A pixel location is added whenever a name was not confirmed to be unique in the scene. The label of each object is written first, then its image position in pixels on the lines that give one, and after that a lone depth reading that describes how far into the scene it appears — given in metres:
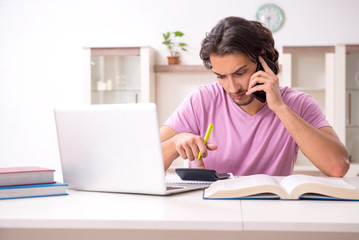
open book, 1.07
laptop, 1.10
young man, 1.65
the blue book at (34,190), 1.13
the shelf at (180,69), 3.95
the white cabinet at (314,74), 3.71
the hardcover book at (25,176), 1.17
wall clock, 3.95
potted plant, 3.93
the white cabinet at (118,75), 3.85
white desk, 0.84
